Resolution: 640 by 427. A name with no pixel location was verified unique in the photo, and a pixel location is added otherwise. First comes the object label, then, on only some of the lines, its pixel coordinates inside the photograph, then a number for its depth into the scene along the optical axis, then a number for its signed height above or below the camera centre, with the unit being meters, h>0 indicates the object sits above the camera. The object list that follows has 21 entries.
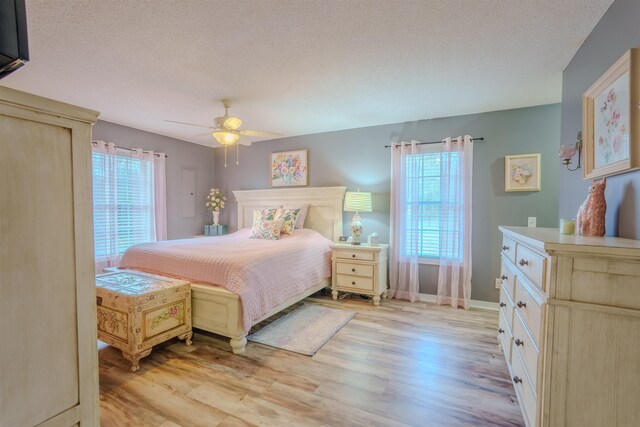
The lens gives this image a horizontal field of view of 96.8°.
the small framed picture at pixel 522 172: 3.13 +0.38
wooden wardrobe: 0.58 -0.14
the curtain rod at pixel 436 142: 3.36 +0.80
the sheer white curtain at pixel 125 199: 3.69 +0.07
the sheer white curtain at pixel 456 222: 3.37 -0.20
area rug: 2.50 -1.22
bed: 2.34 -0.60
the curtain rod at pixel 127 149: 3.61 +0.78
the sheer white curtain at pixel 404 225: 3.62 -0.25
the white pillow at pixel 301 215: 4.14 -0.14
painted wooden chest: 2.08 -0.84
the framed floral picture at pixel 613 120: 1.37 +0.48
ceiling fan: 2.92 +0.78
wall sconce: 1.99 +0.39
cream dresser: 1.02 -0.48
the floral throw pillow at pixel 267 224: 3.77 -0.26
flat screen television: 0.57 +0.35
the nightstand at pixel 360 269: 3.49 -0.81
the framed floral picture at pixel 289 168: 4.42 +0.59
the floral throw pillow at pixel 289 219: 3.87 -0.19
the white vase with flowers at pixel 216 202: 5.05 +0.05
